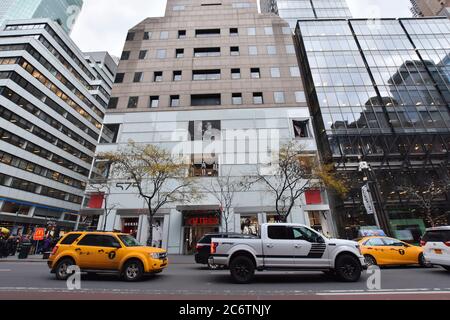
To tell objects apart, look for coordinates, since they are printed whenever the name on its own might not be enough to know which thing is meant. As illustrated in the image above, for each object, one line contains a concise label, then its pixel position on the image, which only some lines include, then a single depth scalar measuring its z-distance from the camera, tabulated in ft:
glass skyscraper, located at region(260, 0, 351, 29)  156.04
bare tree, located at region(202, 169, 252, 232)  66.60
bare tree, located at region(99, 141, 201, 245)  56.24
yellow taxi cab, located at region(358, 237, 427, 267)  33.27
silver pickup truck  24.29
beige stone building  67.05
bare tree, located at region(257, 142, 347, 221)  56.18
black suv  38.45
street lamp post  58.97
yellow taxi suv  25.55
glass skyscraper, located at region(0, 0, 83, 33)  282.97
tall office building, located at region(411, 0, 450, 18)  200.23
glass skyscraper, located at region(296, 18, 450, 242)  74.79
